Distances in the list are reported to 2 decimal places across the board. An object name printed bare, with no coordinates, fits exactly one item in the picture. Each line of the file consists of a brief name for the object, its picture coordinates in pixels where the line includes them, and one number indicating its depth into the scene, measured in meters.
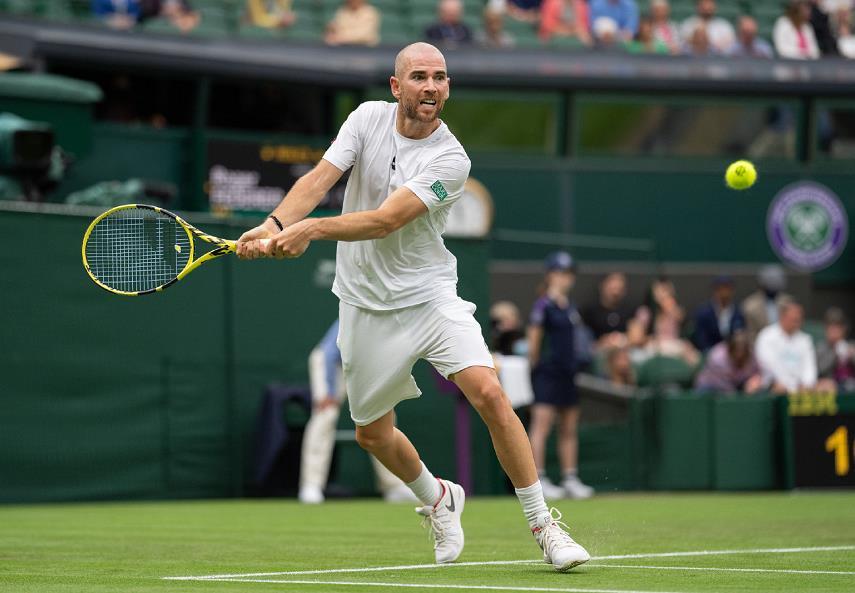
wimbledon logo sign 21.89
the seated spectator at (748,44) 21.81
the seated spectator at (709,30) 21.64
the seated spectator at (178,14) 18.80
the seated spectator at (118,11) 18.12
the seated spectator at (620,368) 16.91
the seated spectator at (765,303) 18.28
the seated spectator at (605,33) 21.08
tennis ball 8.31
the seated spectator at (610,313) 18.09
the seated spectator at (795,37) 22.11
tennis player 6.96
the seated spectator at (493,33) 20.39
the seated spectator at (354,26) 19.68
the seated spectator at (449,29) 19.94
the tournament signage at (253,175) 17.70
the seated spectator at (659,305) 18.34
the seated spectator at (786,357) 16.69
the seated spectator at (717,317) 17.83
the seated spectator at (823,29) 22.19
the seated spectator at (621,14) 21.25
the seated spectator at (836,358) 17.70
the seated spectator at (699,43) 21.45
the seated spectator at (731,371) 16.92
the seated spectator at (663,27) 21.41
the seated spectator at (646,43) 21.20
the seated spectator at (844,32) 22.41
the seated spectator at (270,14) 19.75
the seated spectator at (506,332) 15.85
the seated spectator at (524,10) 21.56
